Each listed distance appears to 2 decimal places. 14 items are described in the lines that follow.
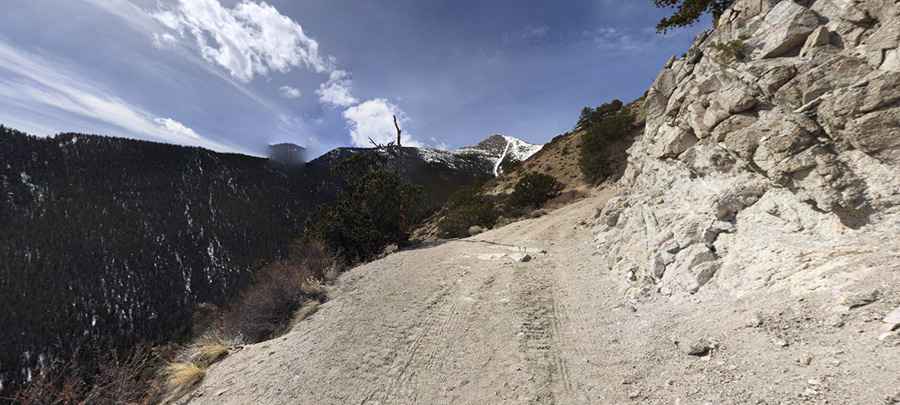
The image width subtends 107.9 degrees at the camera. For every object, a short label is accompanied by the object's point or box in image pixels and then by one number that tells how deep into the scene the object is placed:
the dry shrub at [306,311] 7.46
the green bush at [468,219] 18.30
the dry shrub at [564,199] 19.55
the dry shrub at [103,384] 4.93
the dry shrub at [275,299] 7.32
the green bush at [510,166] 38.58
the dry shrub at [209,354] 6.17
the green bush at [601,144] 22.08
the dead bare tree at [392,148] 23.84
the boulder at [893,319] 2.76
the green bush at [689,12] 11.85
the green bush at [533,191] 20.97
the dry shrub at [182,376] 5.45
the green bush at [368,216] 13.76
